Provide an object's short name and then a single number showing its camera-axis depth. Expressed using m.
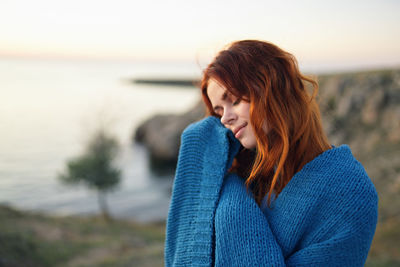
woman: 1.48
